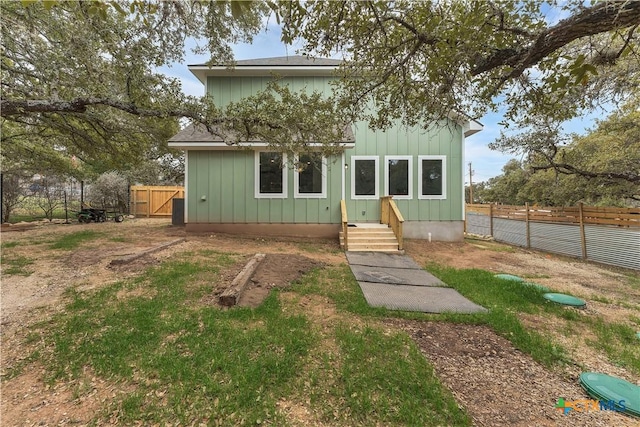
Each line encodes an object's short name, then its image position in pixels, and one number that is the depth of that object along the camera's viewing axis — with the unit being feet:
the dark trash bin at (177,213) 42.57
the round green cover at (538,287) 16.97
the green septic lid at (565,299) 14.75
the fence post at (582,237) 28.91
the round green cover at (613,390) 7.53
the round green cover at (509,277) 18.76
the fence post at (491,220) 43.34
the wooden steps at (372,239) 27.99
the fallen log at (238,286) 12.67
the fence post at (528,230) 35.67
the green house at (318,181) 32.42
